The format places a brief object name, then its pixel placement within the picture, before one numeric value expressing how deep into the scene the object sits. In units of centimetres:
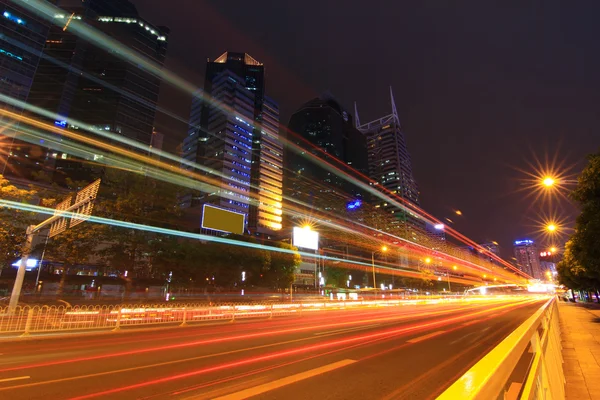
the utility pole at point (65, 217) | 1636
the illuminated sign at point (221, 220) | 3262
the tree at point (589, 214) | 1101
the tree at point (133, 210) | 2766
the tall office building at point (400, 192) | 18350
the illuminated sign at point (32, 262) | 3175
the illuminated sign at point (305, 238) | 4381
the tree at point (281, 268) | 5100
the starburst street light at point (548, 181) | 1294
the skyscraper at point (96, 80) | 9894
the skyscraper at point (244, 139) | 12434
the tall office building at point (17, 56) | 6981
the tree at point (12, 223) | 2300
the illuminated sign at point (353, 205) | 13112
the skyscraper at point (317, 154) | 17050
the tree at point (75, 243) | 2528
